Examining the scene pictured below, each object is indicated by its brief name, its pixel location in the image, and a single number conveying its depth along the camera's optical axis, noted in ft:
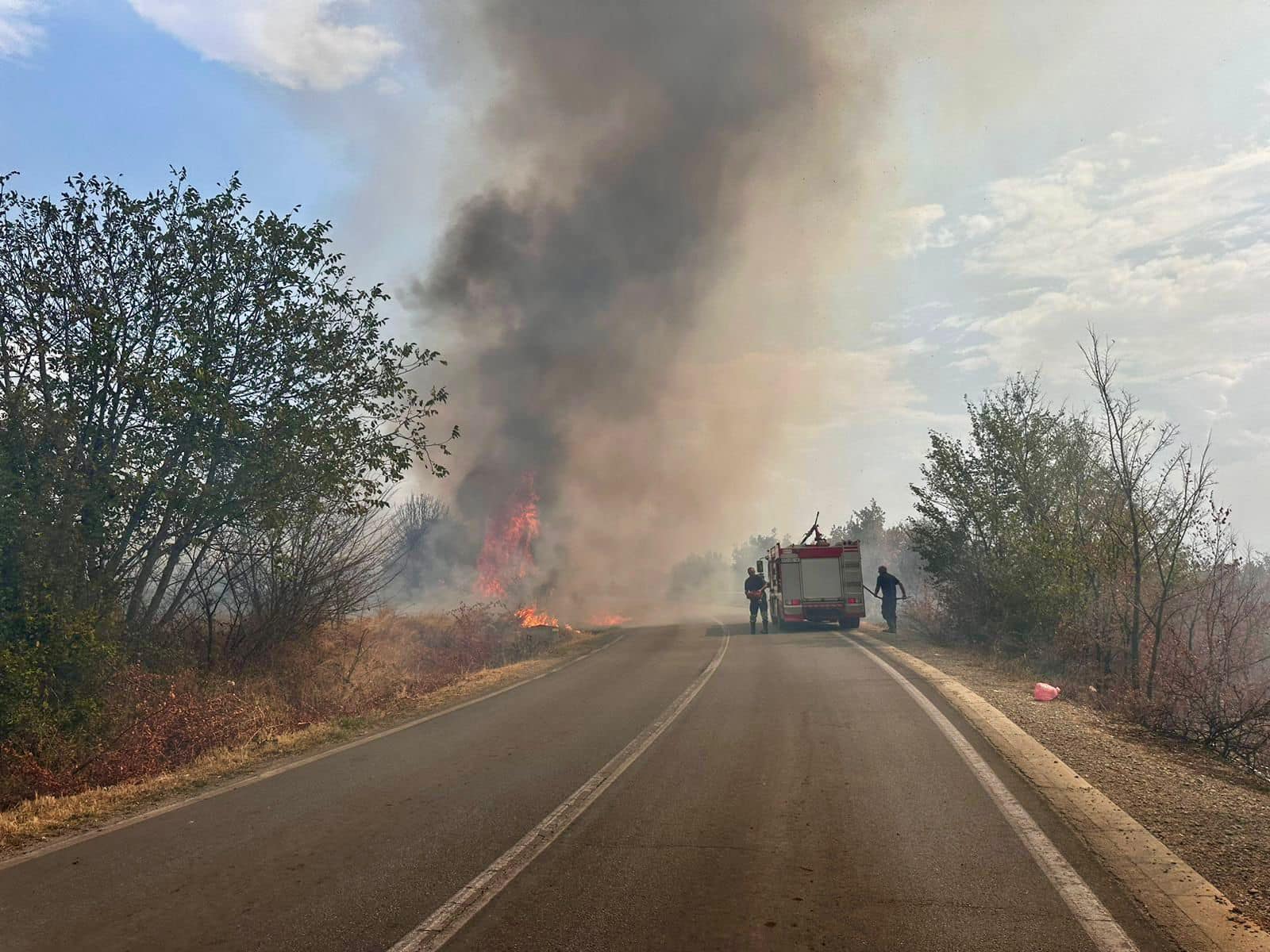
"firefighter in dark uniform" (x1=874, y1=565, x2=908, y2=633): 71.97
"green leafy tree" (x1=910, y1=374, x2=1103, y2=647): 53.78
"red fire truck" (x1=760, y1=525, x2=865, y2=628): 77.87
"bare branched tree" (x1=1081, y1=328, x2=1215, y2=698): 37.88
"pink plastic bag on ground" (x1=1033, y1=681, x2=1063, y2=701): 35.27
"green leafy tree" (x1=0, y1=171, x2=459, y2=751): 25.85
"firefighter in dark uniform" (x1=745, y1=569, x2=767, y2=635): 77.10
